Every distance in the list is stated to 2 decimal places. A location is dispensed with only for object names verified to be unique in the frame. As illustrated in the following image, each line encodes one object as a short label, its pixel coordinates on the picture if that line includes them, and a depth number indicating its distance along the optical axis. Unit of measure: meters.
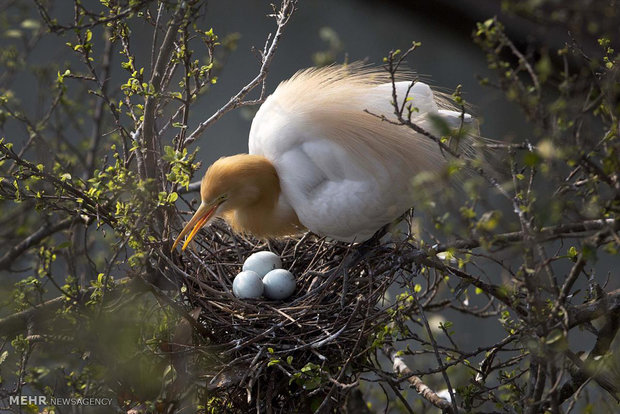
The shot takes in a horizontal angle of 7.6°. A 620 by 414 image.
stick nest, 4.87
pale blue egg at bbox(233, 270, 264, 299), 4.98
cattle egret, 4.94
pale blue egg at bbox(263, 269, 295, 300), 5.00
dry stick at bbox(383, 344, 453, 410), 4.85
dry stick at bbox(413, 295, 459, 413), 4.71
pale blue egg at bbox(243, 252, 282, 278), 5.03
